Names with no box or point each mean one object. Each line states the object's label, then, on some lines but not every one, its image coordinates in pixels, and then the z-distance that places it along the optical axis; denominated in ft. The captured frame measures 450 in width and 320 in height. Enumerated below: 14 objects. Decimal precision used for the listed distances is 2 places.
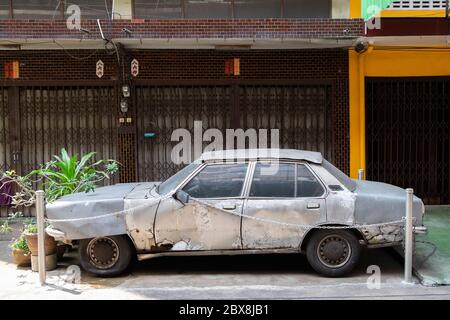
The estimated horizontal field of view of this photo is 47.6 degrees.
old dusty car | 20.70
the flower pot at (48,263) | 22.35
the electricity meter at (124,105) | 34.12
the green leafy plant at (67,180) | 23.91
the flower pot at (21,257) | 23.29
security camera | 33.17
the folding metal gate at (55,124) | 34.50
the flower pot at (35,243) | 22.06
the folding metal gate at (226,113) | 35.04
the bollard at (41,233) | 20.36
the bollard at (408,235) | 19.99
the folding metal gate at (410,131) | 35.42
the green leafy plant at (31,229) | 22.79
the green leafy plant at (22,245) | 23.31
